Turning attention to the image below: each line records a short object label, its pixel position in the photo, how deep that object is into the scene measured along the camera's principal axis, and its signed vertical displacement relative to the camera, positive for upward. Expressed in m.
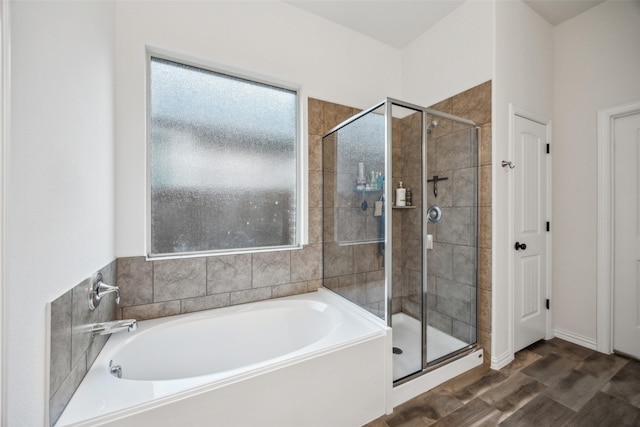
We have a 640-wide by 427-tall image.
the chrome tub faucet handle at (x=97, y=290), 1.22 -0.38
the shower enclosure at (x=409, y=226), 1.73 -0.11
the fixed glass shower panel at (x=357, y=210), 1.75 +0.02
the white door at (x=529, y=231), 2.14 -0.18
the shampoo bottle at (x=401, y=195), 1.77 +0.12
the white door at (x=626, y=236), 2.04 -0.21
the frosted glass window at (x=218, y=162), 1.81 +0.40
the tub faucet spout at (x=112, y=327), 1.24 -0.57
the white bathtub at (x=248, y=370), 1.01 -0.80
